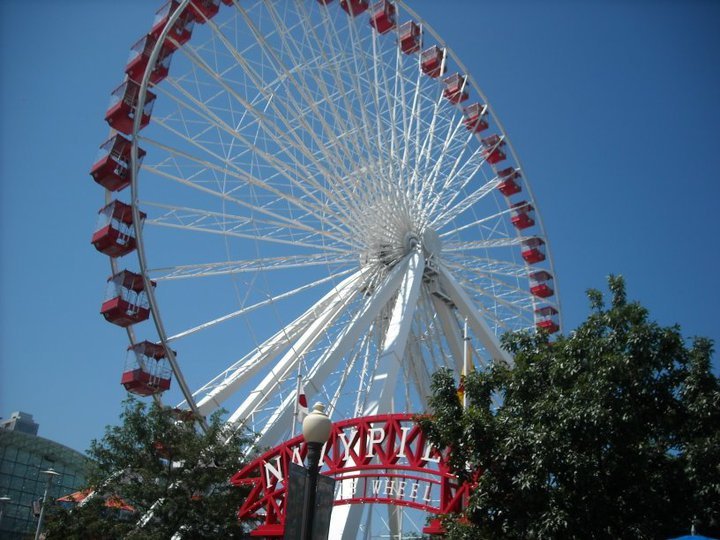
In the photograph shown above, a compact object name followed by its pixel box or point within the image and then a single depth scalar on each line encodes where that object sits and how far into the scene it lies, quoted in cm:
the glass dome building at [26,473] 5147
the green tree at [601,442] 1357
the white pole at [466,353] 1886
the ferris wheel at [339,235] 2409
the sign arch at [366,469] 1712
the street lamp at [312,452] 886
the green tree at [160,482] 2034
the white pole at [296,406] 2173
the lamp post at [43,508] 2300
